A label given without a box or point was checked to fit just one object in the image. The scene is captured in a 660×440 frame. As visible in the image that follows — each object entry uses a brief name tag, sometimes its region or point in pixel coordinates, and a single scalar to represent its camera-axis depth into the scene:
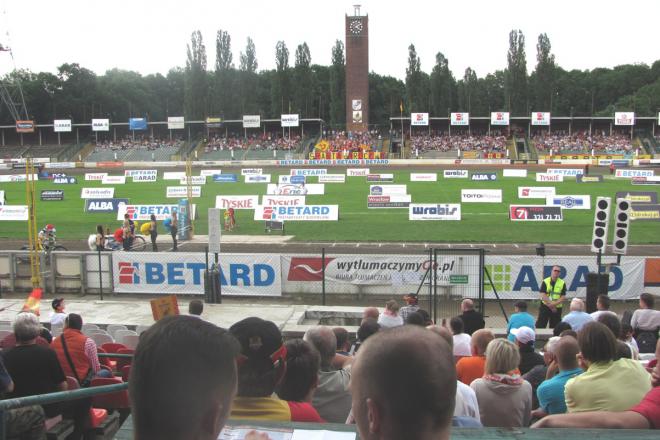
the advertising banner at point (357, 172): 62.19
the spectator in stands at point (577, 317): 9.57
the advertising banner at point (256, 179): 52.38
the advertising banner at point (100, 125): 97.56
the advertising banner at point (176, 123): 97.62
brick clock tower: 100.06
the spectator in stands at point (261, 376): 3.33
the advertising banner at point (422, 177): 55.56
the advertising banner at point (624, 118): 89.88
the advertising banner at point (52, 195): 43.84
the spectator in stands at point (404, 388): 1.88
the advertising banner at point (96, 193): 41.72
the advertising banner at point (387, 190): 41.16
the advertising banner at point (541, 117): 92.81
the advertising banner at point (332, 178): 54.66
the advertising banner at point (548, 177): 50.97
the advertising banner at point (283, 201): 31.20
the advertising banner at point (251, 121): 97.44
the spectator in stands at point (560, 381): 5.14
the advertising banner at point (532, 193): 40.06
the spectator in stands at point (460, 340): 8.25
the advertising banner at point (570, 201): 34.72
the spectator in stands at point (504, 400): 4.99
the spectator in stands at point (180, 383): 1.96
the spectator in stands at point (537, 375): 6.62
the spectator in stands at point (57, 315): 10.75
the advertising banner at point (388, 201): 37.03
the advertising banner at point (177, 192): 41.49
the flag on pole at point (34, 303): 13.72
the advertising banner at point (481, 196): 37.75
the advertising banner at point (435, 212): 31.00
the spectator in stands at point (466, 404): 4.44
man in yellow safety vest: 13.84
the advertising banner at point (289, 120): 95.50
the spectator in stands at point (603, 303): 10.18
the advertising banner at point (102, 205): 36.41
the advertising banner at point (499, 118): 93.25
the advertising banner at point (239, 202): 34.66
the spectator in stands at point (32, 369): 5.58
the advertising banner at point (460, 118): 94.19
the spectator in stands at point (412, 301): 11.06
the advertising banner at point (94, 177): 59.06
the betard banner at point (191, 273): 18.12
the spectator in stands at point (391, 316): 9.96
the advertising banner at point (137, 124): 97.74
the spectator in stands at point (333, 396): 4.83
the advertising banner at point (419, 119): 94.31
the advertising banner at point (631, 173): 55.84
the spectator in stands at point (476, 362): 6.63
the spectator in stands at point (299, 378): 4.09
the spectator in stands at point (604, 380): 4.36
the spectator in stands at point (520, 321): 10.01
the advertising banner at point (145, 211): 30.66
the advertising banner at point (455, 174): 59.44
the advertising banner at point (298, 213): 30.14
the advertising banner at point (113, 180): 55.69
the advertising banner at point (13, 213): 31.31
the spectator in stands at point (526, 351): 7.58
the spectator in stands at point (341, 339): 7.83
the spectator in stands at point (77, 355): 6.75
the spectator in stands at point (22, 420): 4.88
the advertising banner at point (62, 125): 97.31
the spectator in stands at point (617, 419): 3.29
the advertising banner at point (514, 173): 58.78
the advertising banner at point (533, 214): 31.22
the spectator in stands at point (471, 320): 10.57
